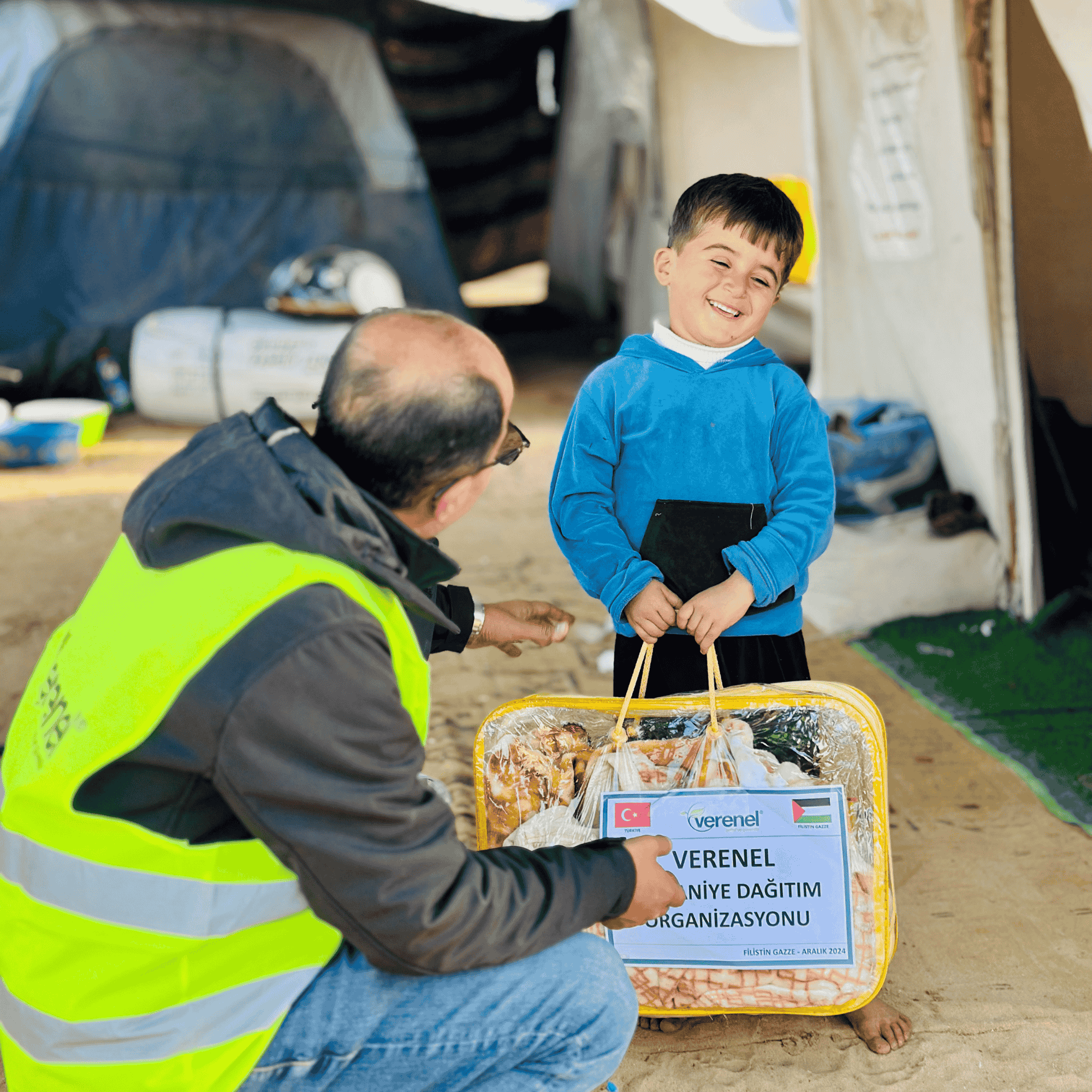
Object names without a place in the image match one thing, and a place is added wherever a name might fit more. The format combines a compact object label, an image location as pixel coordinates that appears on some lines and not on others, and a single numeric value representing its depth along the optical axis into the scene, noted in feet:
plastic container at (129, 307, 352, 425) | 22.27
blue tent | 23.52
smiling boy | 6.14
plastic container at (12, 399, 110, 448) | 20.67
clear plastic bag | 5.78
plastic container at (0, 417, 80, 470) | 19.95
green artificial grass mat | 9.05
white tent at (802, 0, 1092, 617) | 11.60
